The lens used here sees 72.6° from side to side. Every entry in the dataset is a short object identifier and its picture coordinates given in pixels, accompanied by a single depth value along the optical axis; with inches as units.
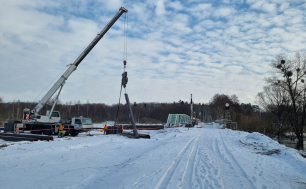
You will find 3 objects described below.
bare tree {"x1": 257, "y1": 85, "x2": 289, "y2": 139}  1260.0
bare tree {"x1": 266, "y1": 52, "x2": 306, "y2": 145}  1078.4
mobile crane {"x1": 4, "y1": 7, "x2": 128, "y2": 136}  832.3
